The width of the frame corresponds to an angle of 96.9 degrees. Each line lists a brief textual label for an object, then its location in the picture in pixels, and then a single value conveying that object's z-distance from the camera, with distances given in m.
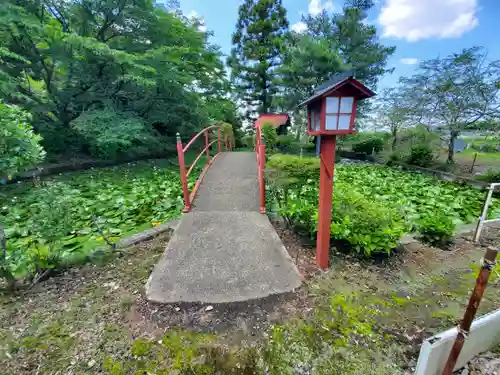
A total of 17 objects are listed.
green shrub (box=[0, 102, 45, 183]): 1.61
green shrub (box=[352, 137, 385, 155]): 10.63
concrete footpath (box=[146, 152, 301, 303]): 1.86
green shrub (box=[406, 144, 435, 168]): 7.99
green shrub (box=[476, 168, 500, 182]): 5.86
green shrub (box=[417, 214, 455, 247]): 2.64
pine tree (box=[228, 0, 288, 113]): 14.51
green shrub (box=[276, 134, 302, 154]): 10.91
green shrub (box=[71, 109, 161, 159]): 6.01
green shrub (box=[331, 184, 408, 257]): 2.25
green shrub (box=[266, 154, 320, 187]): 2.69
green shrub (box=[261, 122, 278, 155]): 6.52
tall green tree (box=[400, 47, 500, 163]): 7.37
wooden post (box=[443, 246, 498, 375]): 0.95
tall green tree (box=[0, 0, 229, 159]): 5.46
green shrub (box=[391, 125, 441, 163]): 8.15
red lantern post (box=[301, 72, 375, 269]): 1.76
